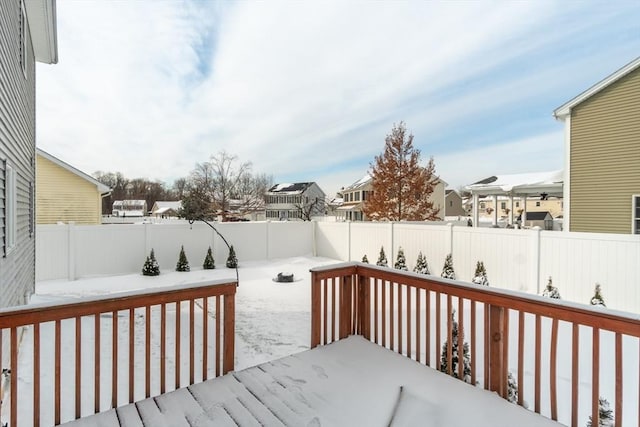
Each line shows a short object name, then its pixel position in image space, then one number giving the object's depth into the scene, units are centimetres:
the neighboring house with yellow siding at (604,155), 704
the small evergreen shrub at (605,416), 235
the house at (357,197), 2278
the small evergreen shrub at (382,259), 933
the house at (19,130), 310
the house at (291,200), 3438
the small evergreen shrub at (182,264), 968
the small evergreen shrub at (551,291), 590
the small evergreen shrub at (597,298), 539
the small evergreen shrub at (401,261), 877
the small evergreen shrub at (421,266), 841
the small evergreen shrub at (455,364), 274
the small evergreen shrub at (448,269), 776
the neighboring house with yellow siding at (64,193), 1079
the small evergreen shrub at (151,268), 902
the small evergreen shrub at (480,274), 694
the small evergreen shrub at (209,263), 1012
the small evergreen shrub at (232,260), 1026
